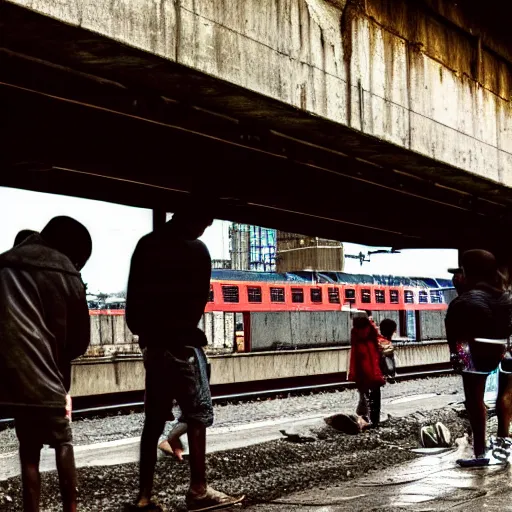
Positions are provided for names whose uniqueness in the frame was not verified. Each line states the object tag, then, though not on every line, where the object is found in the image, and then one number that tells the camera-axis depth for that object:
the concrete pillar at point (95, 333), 32.44
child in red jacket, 12.88
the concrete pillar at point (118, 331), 33.55
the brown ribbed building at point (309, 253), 63.31
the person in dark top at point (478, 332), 8.22
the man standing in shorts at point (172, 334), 6.18
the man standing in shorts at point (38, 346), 4.88
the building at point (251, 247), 118.31
